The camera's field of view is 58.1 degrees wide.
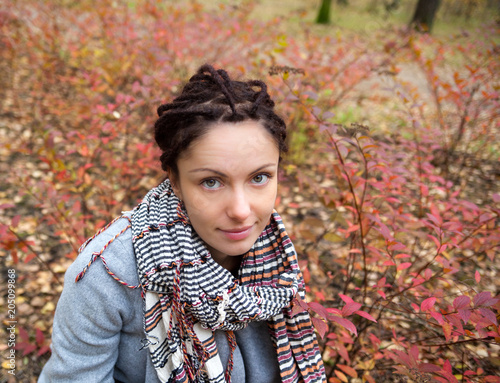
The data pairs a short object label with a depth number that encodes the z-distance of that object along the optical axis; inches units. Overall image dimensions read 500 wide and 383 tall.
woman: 20.3
